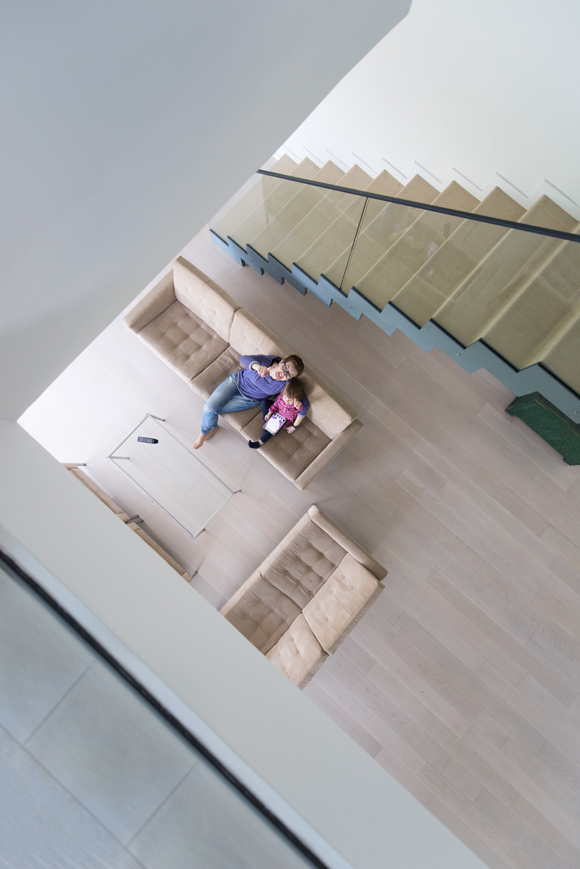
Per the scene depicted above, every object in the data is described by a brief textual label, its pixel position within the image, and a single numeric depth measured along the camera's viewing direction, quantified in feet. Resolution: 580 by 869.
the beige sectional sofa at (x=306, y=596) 10.75
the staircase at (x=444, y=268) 8.58
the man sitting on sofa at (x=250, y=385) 11.15
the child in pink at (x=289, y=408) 11.37
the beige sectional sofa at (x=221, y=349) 11.90
